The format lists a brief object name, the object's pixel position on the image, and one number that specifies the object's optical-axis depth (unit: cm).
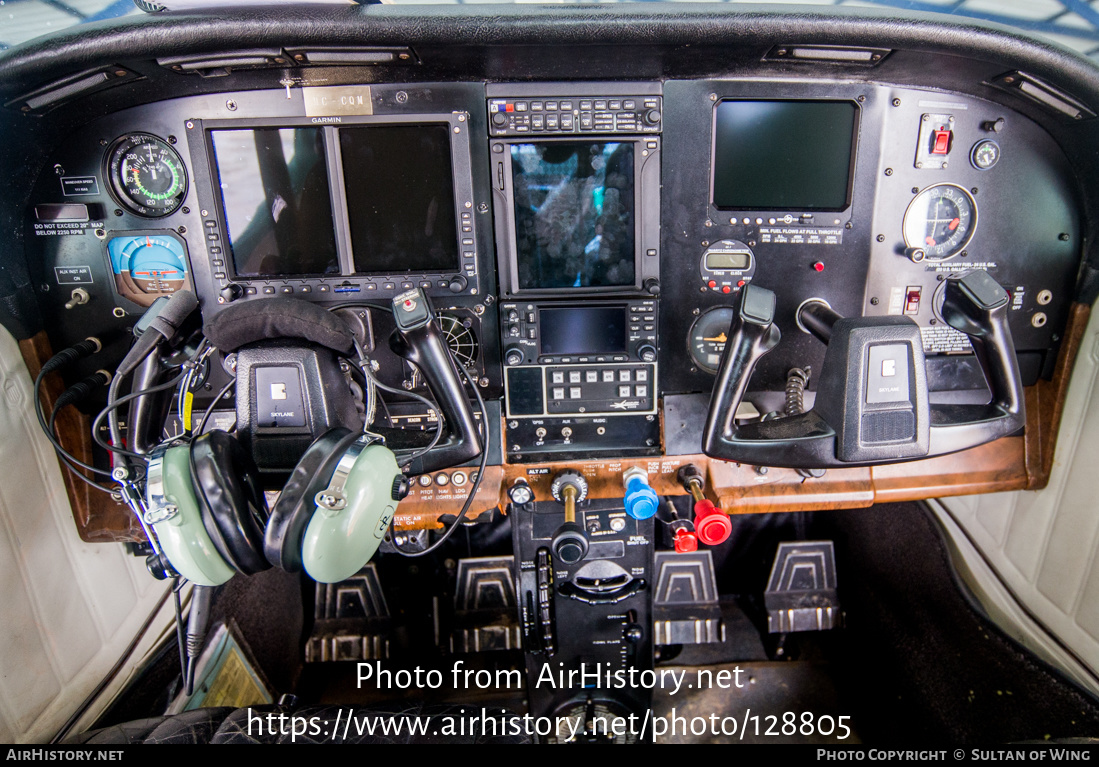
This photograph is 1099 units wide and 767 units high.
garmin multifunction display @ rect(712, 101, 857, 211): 53
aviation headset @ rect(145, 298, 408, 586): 34
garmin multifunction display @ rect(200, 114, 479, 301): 51
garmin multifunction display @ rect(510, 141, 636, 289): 52
